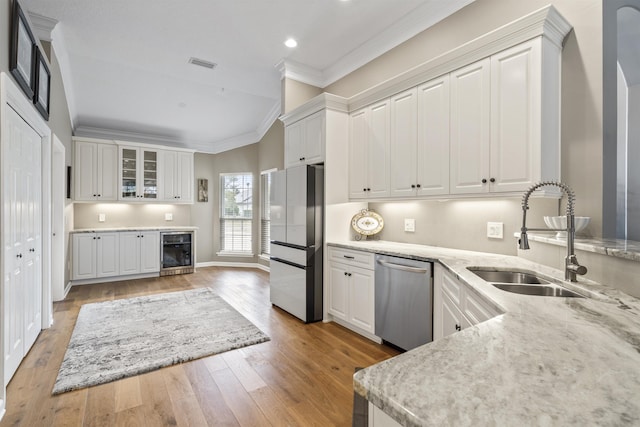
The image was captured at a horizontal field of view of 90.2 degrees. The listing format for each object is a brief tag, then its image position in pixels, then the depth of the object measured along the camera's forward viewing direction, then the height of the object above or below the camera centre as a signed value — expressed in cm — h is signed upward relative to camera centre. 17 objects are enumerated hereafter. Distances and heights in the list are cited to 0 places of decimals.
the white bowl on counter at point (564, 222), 190 -5
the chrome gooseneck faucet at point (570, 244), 156 -16
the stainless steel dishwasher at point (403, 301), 247 -73
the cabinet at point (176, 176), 635 +73
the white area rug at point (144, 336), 250 -122
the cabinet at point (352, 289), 303 -77
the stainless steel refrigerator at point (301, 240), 349 -31
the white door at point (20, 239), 221 -22
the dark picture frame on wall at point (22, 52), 224 +121
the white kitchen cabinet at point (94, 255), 525 -73
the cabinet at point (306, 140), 354 +86
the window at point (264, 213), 664 -1
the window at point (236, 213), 699 -1
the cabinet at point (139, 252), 569 -73
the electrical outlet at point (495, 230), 257 -14
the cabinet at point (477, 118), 209 +74
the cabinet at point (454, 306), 156 -55
